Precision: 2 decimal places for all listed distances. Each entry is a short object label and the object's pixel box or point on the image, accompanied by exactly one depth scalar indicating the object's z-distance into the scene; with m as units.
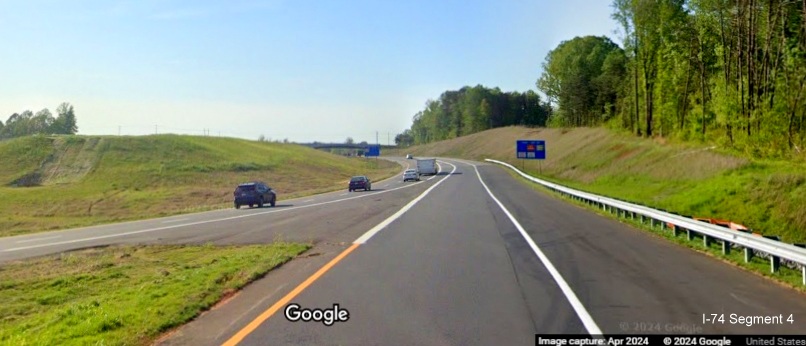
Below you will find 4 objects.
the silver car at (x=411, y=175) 81.50
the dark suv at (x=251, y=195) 45.28
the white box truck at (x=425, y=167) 96.50
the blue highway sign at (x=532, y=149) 84.50
